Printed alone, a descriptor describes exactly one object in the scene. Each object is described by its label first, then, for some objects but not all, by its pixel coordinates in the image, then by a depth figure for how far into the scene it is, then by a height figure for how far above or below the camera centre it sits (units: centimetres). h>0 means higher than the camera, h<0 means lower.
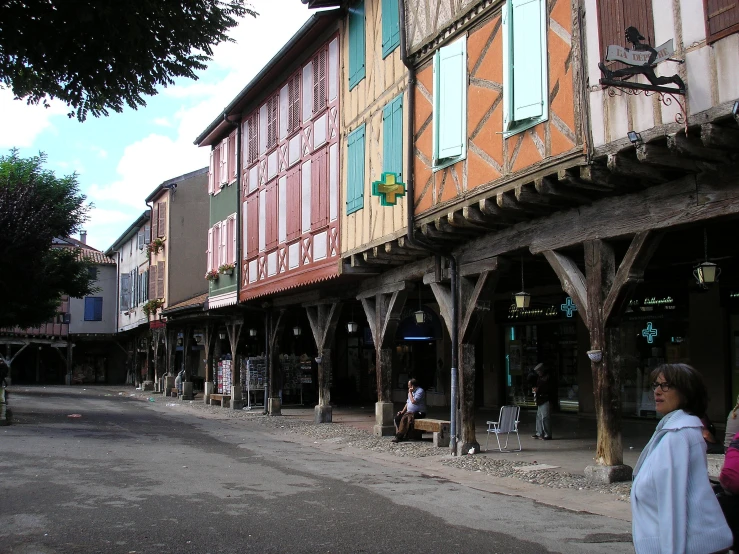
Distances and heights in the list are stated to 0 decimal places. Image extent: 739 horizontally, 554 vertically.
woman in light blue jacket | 292 -48
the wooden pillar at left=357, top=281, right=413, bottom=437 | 1548 +63
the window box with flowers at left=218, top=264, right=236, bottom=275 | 2358 +333
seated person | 1464 -70
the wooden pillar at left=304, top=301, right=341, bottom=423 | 1867 +80
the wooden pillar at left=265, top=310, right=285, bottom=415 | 2189 +34
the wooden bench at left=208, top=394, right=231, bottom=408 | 2584 -69
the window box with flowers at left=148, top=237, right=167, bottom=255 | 3716 +641
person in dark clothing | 1420 -63
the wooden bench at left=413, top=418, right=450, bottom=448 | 1365 -99
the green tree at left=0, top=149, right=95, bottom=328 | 2061 +404
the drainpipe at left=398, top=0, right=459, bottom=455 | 1276 +241
